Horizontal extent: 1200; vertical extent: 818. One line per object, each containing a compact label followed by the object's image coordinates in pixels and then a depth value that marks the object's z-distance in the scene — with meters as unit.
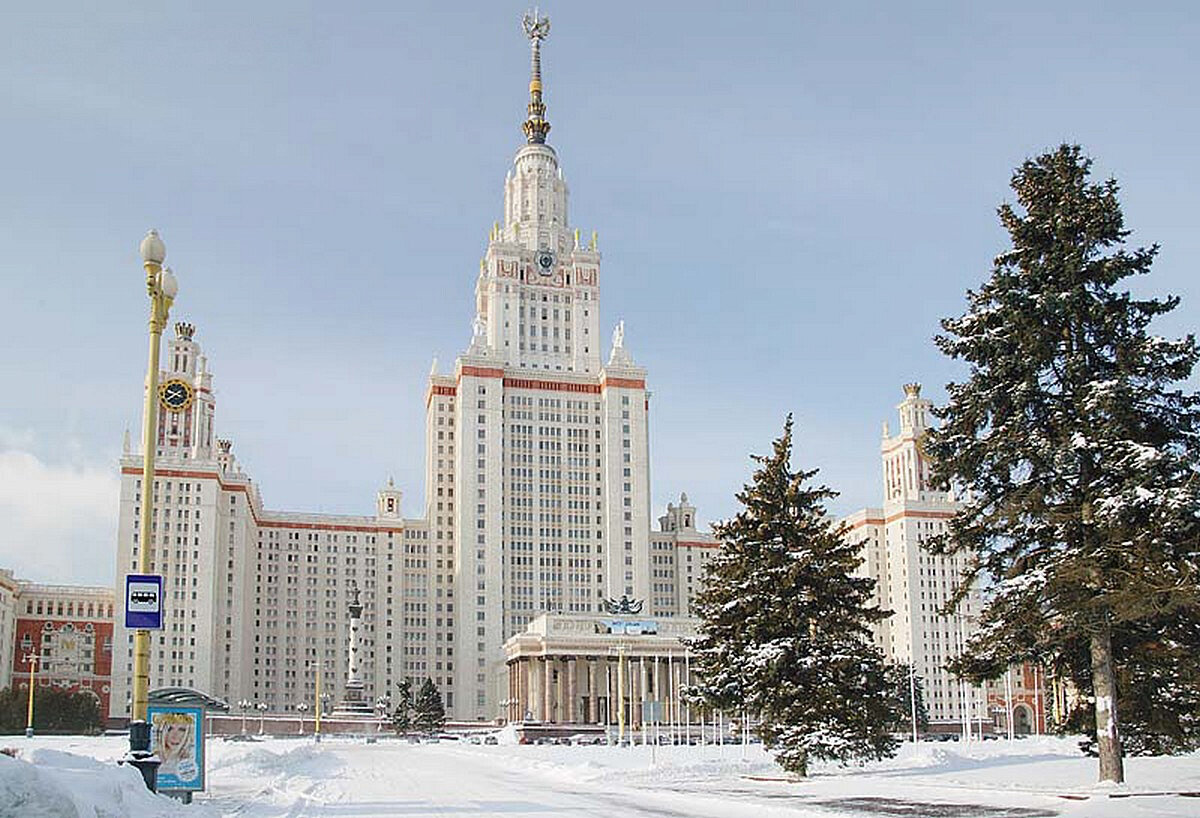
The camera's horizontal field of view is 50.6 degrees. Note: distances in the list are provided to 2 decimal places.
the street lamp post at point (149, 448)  22.98
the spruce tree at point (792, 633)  37.09
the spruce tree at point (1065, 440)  27.97
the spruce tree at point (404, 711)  117.76
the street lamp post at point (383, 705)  142.71
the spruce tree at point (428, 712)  120.50
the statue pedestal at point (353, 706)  130.50
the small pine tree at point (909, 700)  119.47
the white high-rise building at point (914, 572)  158.50
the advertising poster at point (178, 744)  26.69
